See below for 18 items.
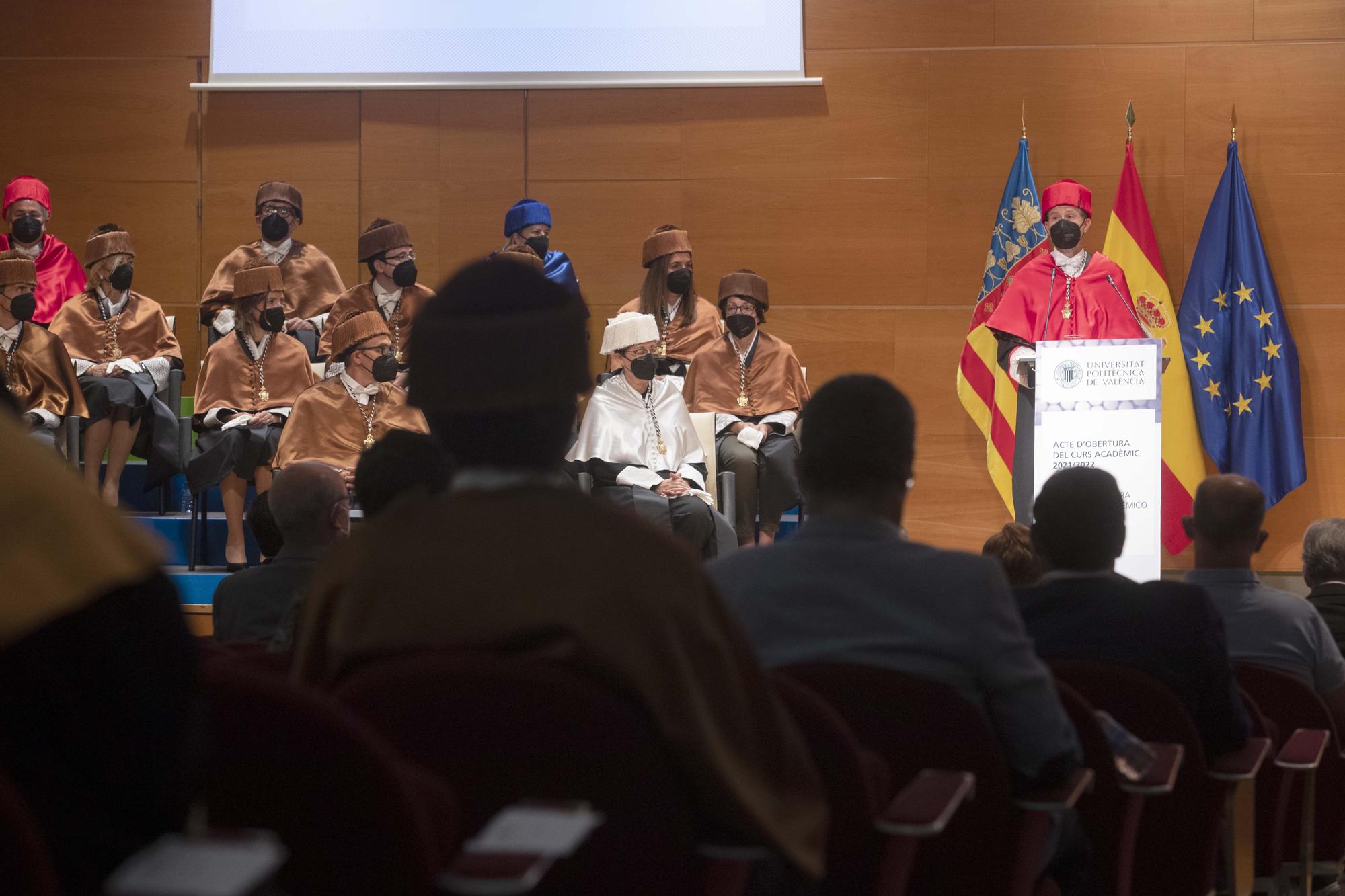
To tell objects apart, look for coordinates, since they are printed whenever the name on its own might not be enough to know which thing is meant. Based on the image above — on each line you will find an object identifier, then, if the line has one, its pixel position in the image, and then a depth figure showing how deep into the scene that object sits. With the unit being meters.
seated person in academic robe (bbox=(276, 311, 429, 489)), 12.81
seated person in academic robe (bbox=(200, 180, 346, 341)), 15.44
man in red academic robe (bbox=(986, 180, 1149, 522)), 14.62
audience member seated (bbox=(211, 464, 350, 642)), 6.46
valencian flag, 15.54
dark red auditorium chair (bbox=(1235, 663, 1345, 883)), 5.18
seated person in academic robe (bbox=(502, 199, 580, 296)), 15.45
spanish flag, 15.47
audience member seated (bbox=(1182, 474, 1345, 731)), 5.82
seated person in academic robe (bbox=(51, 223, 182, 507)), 13.08
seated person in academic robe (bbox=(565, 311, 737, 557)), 12.38
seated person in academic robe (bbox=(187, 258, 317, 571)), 12.65
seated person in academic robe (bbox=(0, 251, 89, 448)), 12.57
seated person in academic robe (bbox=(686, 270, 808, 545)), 13.45
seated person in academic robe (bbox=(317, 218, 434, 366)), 14.18
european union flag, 15.41
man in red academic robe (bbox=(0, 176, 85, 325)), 15.37
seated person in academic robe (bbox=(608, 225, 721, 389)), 14.92
